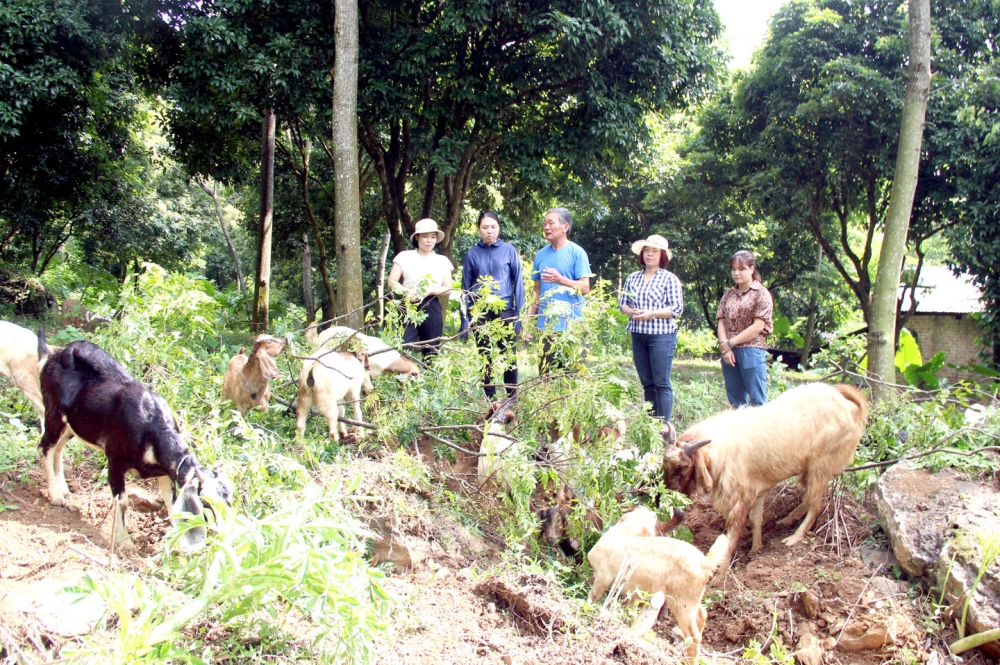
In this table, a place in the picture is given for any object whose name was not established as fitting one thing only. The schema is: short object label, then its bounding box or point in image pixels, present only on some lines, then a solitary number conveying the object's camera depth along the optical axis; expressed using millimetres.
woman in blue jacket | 6398
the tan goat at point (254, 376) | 4426
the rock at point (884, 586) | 4363
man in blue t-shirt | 6086
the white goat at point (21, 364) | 4367
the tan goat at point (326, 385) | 4957
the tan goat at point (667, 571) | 3615
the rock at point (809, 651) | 3861
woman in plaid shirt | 6203
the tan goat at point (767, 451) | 4621
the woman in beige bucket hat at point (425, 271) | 6078
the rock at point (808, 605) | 4215
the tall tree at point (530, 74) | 10031
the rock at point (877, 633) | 3973
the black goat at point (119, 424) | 3303
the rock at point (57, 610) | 2674
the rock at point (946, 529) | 3979
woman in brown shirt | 6105
